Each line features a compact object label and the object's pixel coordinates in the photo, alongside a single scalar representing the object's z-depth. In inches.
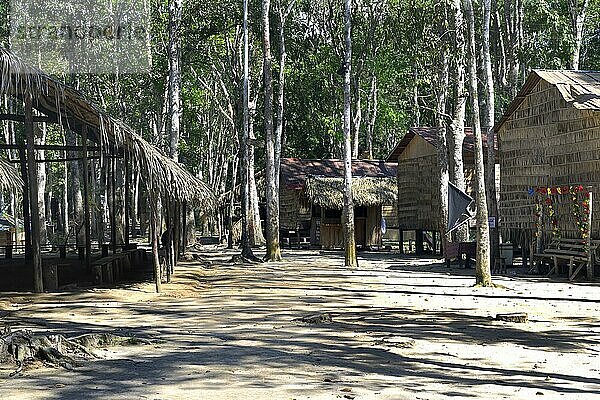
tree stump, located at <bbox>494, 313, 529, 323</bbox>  538.9
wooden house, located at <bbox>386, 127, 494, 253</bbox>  1339.8
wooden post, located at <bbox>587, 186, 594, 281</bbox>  837.2
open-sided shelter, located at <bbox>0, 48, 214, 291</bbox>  636.1
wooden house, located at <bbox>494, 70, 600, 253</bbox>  882.8
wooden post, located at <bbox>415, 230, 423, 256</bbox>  1413.6
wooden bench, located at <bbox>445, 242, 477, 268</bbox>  1013.2
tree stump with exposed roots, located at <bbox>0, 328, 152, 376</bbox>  390.6
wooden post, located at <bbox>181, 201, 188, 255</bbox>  1144.2
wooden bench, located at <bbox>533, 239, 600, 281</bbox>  843.4
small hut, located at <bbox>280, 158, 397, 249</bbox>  1552.8
